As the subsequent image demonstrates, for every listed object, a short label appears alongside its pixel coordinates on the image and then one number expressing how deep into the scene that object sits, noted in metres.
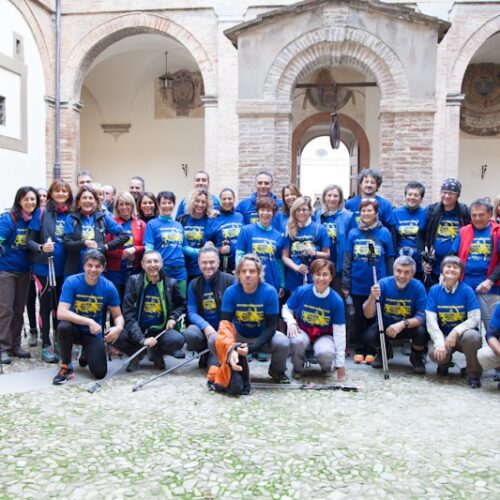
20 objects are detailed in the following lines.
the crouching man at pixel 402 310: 5.27
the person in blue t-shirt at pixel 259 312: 4.89
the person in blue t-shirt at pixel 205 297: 5.23
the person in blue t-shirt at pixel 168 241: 5.73
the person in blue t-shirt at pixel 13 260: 5.52
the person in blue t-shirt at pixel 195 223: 5.96
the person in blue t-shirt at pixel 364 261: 5.63
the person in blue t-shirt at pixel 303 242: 5.61
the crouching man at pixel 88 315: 4.96
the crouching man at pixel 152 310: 5.29
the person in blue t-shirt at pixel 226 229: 6.05
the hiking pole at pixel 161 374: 4.71
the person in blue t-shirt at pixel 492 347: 4.79
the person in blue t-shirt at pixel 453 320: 4.95
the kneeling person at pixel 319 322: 5.03
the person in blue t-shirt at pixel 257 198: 6.21
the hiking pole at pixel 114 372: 4.65
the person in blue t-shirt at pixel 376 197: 5.92
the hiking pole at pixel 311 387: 4.73
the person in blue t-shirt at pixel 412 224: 5.86
